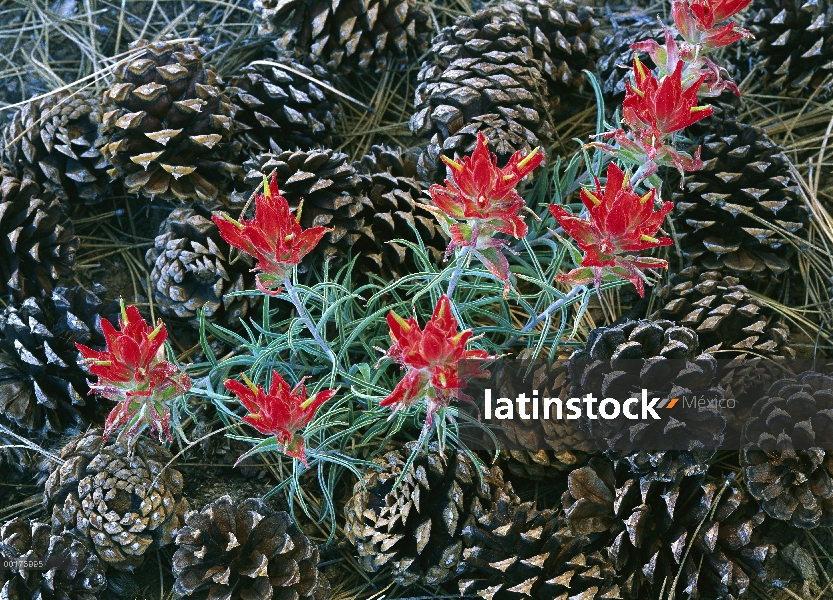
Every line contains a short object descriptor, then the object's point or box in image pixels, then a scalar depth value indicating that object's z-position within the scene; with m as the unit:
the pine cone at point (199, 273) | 1.34
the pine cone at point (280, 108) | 1.40
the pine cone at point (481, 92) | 1.37
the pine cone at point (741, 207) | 1.36
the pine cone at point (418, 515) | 1.28
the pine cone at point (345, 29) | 1.42
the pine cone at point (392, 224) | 1.36
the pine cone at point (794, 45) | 1.41
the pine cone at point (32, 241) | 1.35
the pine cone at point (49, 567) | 1.27
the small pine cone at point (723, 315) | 1.32
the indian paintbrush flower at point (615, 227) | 1.20
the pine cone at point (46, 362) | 1.32
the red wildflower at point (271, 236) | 1.20
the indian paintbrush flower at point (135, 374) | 1.21
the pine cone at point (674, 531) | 1.28
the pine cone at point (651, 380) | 1.29
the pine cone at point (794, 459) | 1.29
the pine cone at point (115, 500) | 1.29
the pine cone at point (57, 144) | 1.39
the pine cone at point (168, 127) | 1.36
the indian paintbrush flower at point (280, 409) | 1.21
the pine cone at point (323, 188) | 1.34
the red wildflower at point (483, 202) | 1.19
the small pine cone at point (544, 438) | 1.32
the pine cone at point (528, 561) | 1.27
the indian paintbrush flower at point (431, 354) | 1.18
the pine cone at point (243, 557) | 1.27
